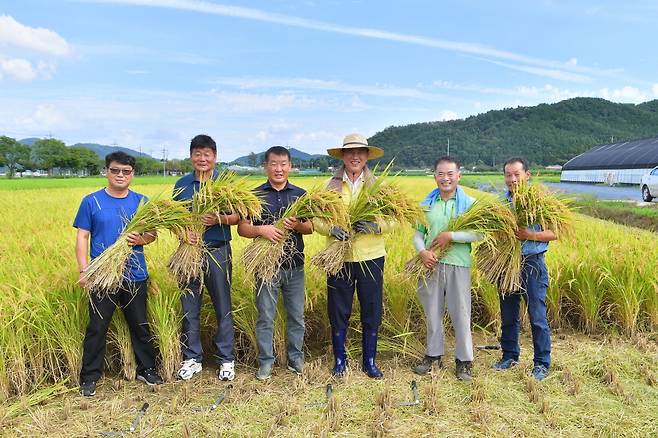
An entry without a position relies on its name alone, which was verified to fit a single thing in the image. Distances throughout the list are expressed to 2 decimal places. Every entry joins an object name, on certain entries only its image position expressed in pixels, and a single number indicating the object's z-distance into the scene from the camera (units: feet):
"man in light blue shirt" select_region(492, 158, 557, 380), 11.32
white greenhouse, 109.09
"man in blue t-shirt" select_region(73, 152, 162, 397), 10.46
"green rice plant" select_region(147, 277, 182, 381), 11.16
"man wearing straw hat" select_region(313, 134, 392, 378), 11.12
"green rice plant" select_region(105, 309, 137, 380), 11.16
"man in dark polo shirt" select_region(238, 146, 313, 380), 11.14
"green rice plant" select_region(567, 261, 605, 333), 13.97
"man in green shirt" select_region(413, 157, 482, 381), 11.26
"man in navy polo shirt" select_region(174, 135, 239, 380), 11.16
